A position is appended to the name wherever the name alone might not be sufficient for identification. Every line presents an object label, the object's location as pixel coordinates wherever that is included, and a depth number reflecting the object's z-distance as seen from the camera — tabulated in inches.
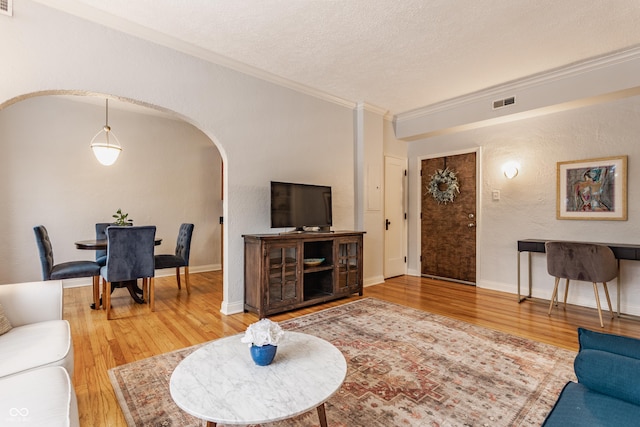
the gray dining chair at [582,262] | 118.1
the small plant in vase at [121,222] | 150.6
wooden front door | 185.6
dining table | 130.3
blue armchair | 38.7
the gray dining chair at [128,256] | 123.0
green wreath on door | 191.9
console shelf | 125.9
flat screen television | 138.5
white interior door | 203.2
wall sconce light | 165.8
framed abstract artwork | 134.7
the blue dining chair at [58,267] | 123.2
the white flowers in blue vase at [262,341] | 54.7
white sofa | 40.7
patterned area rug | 65.3
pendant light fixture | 148.5
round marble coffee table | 43.8
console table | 118.6
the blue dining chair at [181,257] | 156.5
